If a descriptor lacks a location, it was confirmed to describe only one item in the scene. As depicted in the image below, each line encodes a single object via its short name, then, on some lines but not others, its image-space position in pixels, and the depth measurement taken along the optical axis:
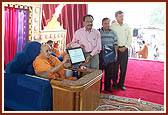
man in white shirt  2.94
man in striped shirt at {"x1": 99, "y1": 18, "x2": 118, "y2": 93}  2.79
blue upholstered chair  1.94
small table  1.86
